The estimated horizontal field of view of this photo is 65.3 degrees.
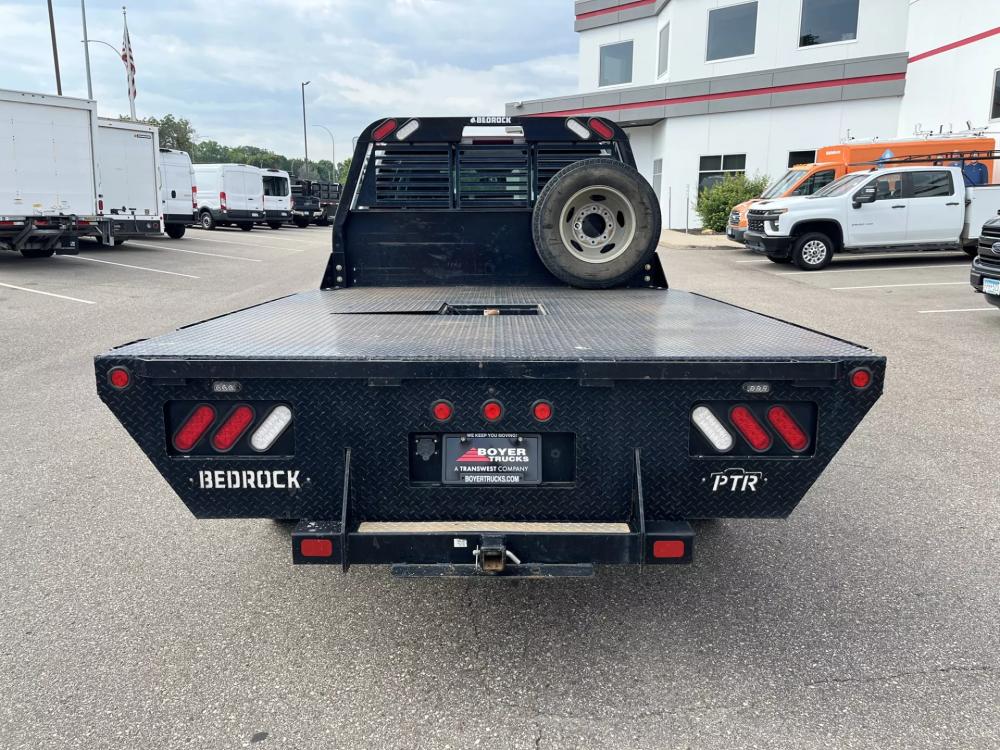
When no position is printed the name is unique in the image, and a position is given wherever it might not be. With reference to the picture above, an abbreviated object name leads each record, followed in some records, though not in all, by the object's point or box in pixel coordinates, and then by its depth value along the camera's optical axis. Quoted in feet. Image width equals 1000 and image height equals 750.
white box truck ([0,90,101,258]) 51.44
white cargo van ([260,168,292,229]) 111.86
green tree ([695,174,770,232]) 84.69
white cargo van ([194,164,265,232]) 101.81
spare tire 14.38
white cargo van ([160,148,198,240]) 79.36
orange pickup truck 60.70
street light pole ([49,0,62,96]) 92.84
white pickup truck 53.11
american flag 100.78
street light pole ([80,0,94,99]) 107.14
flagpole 100.48
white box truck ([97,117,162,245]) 63.21
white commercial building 71.10
